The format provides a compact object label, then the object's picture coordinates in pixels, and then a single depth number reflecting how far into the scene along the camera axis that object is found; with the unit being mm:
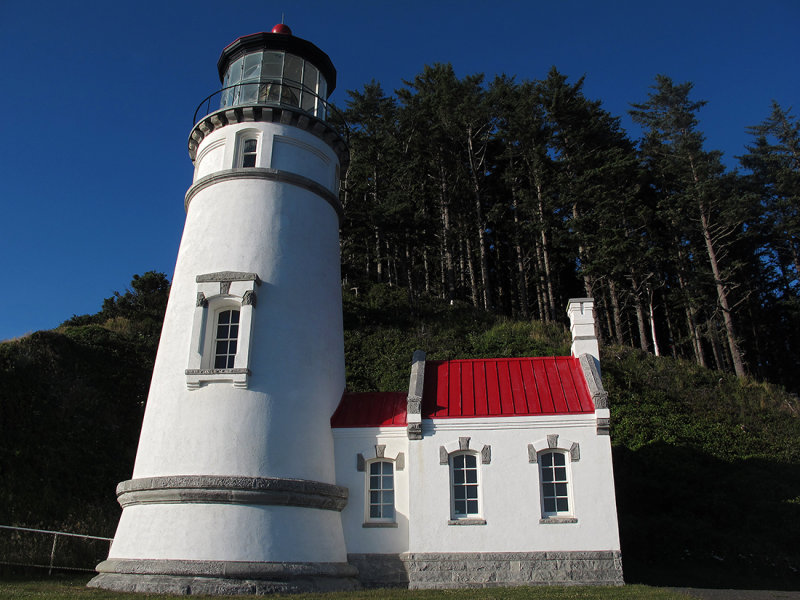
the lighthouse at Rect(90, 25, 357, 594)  10547
